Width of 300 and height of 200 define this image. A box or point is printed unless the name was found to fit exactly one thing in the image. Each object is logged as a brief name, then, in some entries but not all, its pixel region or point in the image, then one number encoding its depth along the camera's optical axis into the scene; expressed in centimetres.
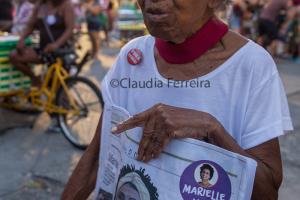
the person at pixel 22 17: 799
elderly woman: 114
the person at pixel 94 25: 1010
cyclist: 529
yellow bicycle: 499
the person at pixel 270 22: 973
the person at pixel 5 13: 840
